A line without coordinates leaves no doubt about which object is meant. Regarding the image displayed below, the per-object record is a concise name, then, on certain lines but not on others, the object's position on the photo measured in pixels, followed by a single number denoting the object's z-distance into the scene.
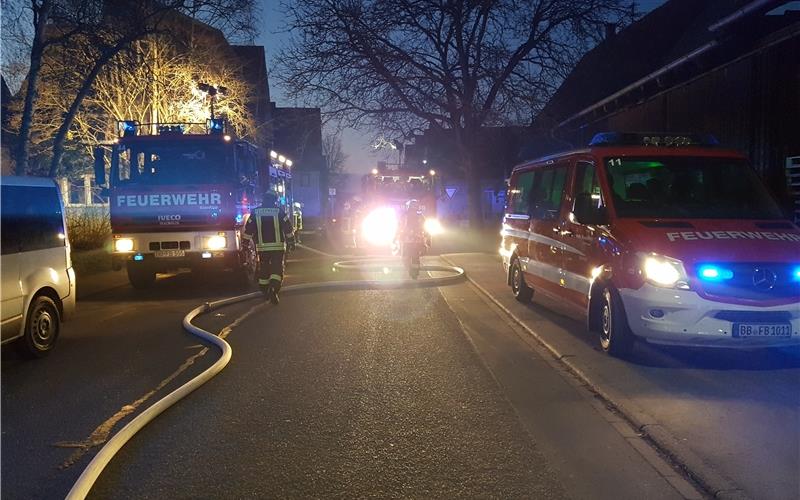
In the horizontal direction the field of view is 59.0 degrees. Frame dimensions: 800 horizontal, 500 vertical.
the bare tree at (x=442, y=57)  24.19
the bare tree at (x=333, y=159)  84.62
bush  20.22
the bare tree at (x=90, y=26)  16.50
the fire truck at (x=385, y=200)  25.78
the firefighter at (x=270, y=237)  11.33
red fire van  6.72
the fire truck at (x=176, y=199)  12.66
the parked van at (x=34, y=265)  7.38
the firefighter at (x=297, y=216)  23.16
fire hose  4.27
